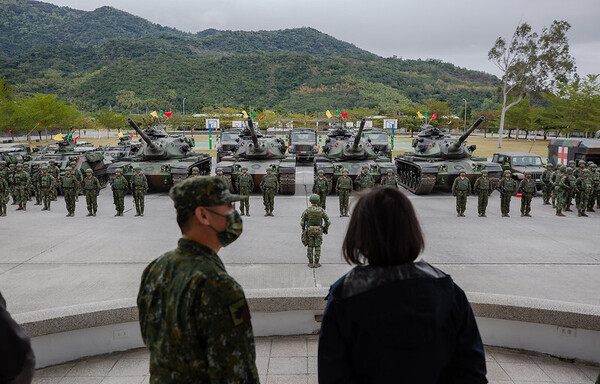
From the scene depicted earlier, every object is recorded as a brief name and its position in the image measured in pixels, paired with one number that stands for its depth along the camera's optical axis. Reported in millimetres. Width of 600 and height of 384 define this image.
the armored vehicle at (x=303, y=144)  27828
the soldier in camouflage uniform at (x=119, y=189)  13531
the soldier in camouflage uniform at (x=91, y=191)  13422
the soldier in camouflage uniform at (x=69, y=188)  13391
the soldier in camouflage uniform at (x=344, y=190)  13688
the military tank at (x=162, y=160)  16734
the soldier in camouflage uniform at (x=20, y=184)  14328
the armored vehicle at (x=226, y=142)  26738
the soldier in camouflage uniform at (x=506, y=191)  13234
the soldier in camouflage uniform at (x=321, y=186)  13850
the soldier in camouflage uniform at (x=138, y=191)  13562
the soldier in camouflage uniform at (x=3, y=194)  13586
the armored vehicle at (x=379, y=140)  25922
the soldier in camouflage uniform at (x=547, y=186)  15302
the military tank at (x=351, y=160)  16297
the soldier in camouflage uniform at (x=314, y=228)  8219
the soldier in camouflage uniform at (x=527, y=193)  13219
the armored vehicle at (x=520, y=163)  17783
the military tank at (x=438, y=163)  16484
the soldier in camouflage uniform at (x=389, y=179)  14117
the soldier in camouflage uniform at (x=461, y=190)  13078
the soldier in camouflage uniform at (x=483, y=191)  13320
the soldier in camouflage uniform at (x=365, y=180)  14164
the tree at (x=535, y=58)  43938
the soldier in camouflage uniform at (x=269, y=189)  13414
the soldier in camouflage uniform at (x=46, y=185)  14391
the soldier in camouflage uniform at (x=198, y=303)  1970
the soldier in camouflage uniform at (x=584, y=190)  13391
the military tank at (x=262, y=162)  16453
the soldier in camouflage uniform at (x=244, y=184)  13796
